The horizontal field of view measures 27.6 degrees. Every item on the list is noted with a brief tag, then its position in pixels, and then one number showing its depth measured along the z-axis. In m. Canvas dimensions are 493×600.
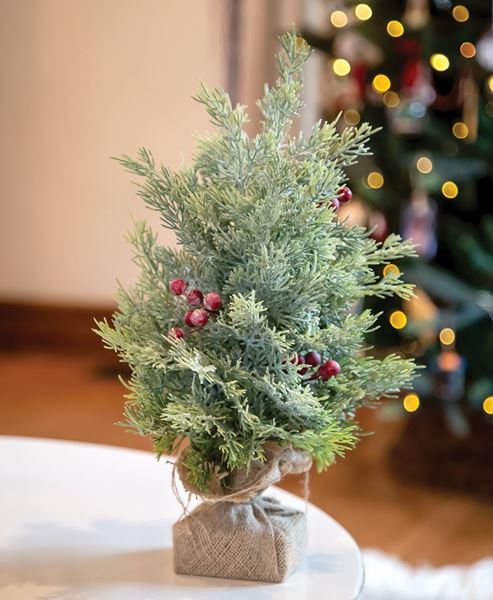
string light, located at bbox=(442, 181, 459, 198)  2.39
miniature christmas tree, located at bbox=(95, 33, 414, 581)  0.84
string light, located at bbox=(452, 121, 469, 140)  2.43
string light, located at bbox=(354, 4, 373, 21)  2.49
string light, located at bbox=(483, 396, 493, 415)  2.29
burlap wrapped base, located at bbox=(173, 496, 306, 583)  0.89
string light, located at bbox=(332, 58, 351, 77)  2.57
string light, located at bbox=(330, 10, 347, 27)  2.61
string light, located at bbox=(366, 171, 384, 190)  2.47
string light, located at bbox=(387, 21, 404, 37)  2.45
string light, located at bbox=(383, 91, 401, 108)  2.57
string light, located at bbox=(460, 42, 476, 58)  2.37
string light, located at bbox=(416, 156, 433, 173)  2.36
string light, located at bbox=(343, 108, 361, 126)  2.52
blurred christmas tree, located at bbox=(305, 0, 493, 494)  2.31
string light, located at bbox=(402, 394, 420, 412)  2.35
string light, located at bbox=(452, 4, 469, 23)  2.38
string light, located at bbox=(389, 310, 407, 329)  2.44
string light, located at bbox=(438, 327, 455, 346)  2.34
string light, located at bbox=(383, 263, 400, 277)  2.29
